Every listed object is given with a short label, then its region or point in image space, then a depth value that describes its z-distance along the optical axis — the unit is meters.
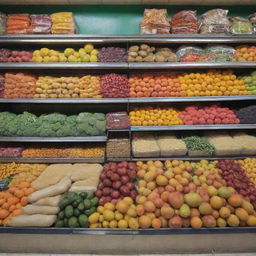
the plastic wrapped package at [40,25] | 3.22
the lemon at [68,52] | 3.27
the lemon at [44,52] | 3.27
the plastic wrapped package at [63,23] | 3.22
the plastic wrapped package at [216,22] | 3.23
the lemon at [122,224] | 2.18
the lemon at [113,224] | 2.19
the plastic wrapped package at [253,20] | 3.34
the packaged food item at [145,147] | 3.26
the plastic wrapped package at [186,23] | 3.26
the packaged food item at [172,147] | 3.25
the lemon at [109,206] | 2.31
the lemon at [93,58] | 3.23
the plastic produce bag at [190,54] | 3.28
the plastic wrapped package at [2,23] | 3.25
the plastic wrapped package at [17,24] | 3.23
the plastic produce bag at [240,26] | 3.22
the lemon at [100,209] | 2.32
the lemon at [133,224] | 2.15
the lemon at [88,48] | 3.29
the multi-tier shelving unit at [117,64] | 3.14
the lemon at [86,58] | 3.22
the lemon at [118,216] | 2.24
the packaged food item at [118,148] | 3.31
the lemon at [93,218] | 2.21
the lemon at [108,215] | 2.21
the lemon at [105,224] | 2.21
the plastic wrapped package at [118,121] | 3.23
